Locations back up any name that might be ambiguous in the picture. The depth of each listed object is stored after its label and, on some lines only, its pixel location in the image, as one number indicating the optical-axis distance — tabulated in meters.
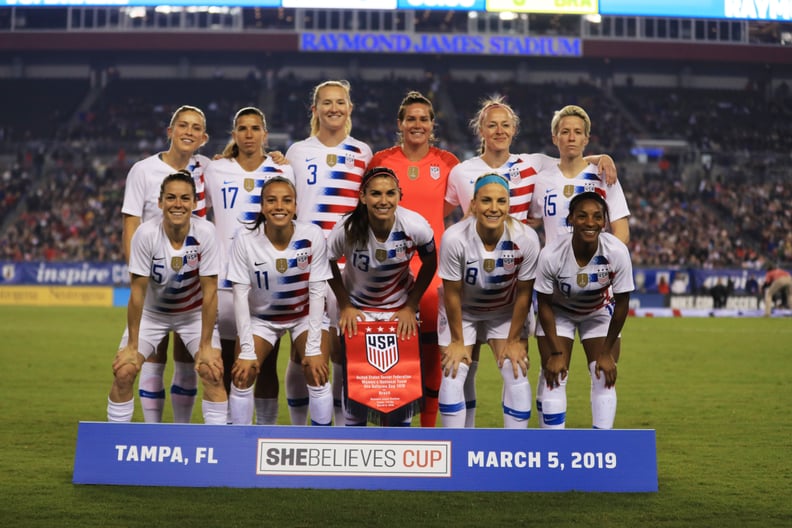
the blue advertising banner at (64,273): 27.41
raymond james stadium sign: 37.00
